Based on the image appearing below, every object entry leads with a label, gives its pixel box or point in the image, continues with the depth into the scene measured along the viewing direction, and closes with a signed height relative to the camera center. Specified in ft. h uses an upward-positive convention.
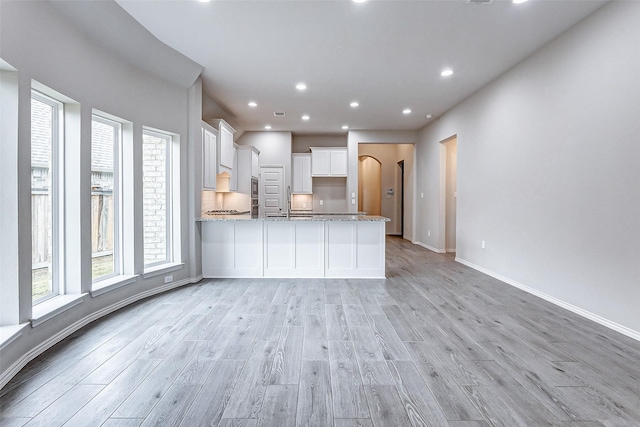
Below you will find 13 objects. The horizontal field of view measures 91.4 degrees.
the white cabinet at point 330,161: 26.13 +4.18
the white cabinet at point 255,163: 21.66 +3.46
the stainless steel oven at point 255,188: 22.16 +1.68
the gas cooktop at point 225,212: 17.71 -0.06
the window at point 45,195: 8.41 +0.47
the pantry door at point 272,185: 25.79 +2.14
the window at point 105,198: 10.44 +0.45
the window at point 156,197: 12.72 +0.62
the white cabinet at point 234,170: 19.57 +2.64
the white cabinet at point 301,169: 26.66 +3.57
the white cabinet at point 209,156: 15.03 +2.75
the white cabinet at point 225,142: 17.03 +4.00
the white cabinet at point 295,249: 15.02 -1.85
